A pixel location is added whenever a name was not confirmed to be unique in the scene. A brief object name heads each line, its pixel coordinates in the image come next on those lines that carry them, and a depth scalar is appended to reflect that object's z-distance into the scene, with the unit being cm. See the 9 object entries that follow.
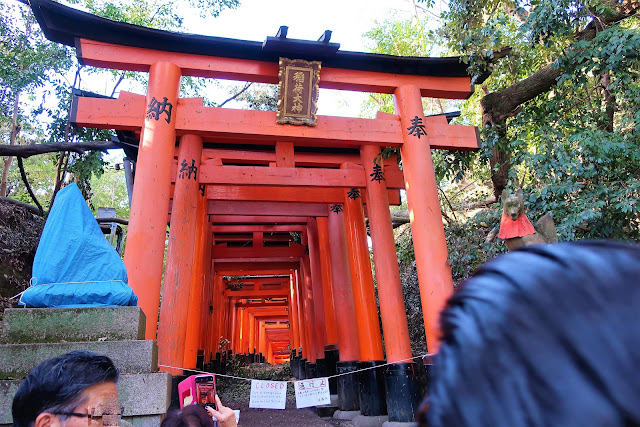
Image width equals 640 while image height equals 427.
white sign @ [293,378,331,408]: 697
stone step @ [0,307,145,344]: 320
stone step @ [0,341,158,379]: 307
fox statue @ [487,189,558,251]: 488
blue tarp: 318
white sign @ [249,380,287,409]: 658
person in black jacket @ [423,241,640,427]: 36
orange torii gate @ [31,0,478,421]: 618
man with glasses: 147
